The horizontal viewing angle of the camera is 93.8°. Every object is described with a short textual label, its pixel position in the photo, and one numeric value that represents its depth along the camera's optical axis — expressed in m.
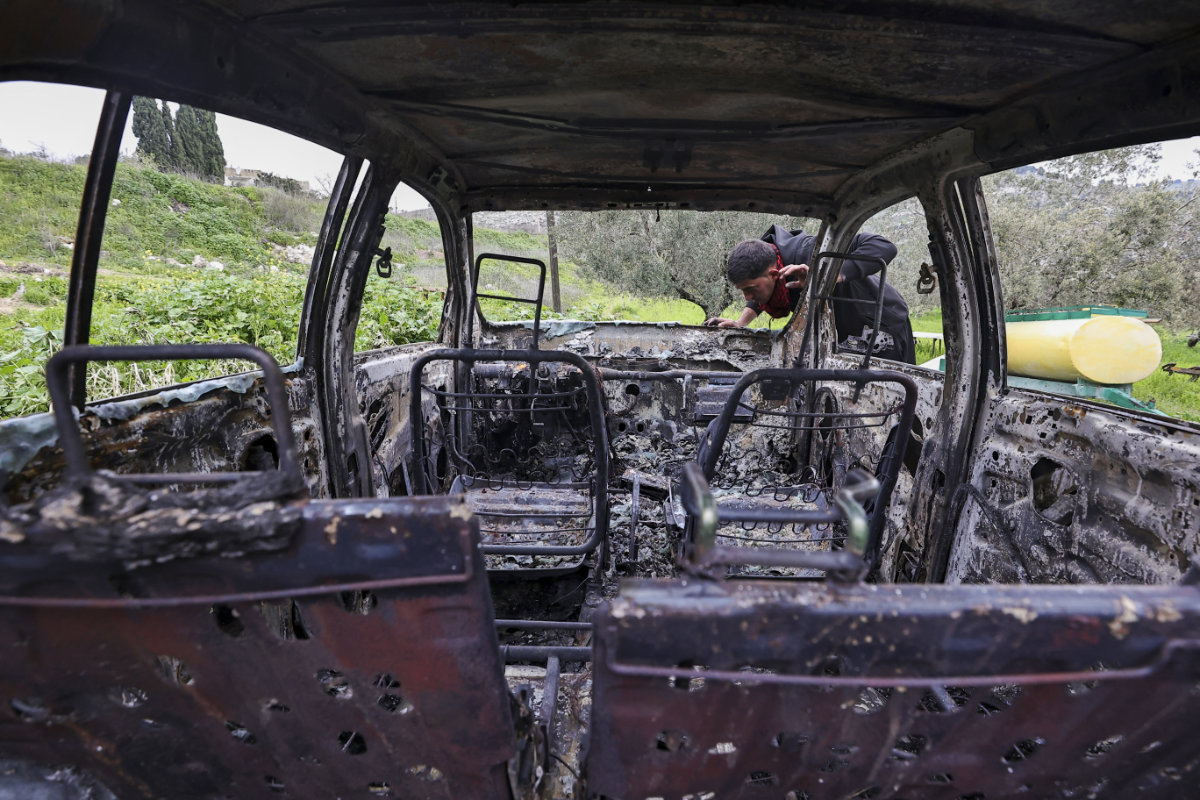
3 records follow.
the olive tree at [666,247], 12.43
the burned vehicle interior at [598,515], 0.95
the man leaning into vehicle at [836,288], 4.59
